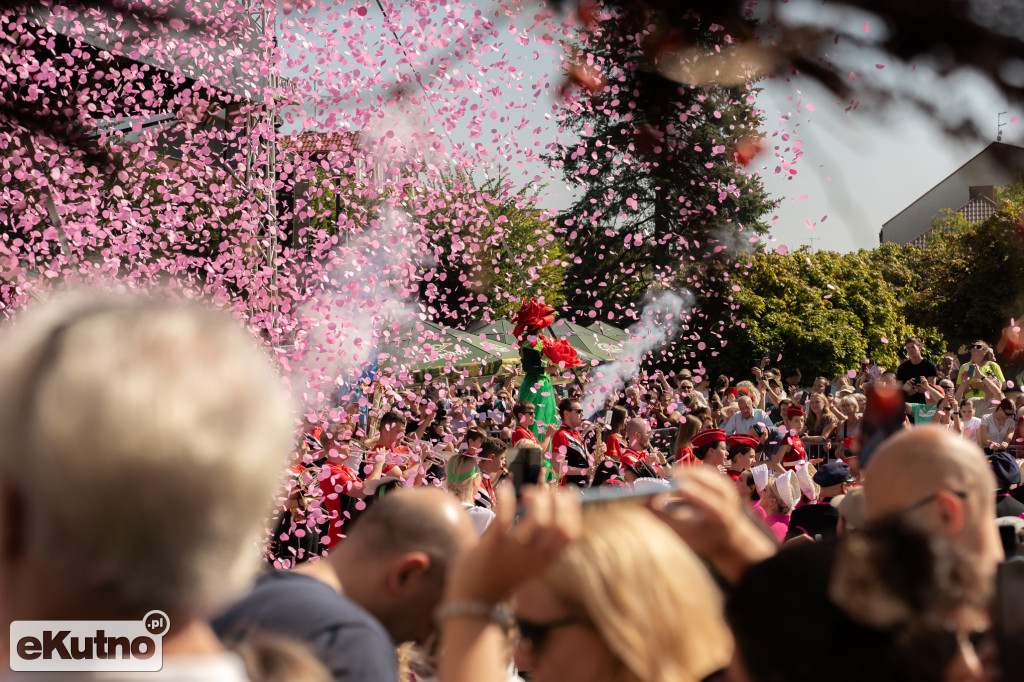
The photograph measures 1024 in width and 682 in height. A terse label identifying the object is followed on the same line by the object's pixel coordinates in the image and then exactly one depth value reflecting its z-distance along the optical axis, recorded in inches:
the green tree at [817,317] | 1020.5
